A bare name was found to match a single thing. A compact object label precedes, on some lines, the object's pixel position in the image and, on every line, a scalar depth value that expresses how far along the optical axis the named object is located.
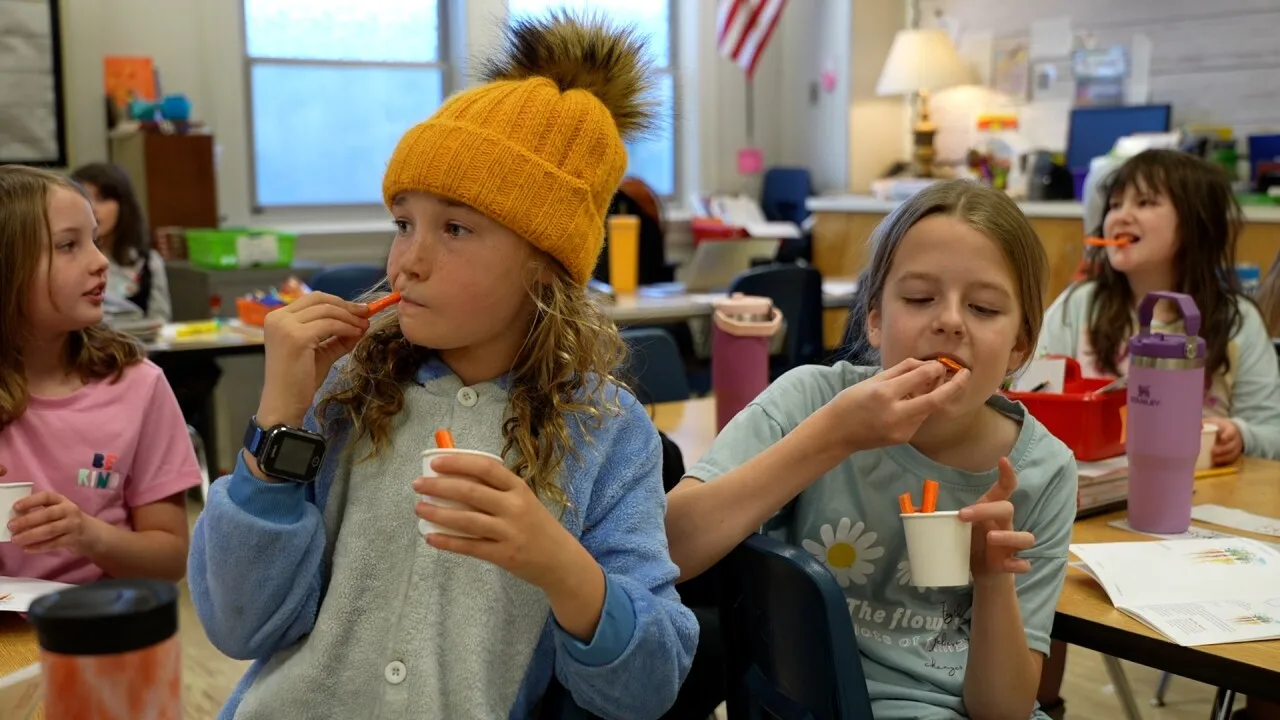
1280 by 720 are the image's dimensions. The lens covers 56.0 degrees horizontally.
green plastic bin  4.98
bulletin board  5.28
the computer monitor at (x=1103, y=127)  5.92
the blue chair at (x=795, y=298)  3.98
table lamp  6.80
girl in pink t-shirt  1.65
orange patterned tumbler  0.61
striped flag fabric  7.30
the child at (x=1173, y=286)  2.43
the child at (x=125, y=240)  4.36
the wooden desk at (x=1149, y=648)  1.25
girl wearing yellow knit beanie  1.14
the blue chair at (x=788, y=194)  7.64
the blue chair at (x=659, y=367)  2.70
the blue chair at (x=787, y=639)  1.20
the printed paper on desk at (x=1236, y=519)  1.74
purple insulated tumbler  1.67
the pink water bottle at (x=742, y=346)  2.12
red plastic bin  1.84
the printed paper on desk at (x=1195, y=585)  1.35
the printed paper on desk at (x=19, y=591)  1.37
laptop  4.64
